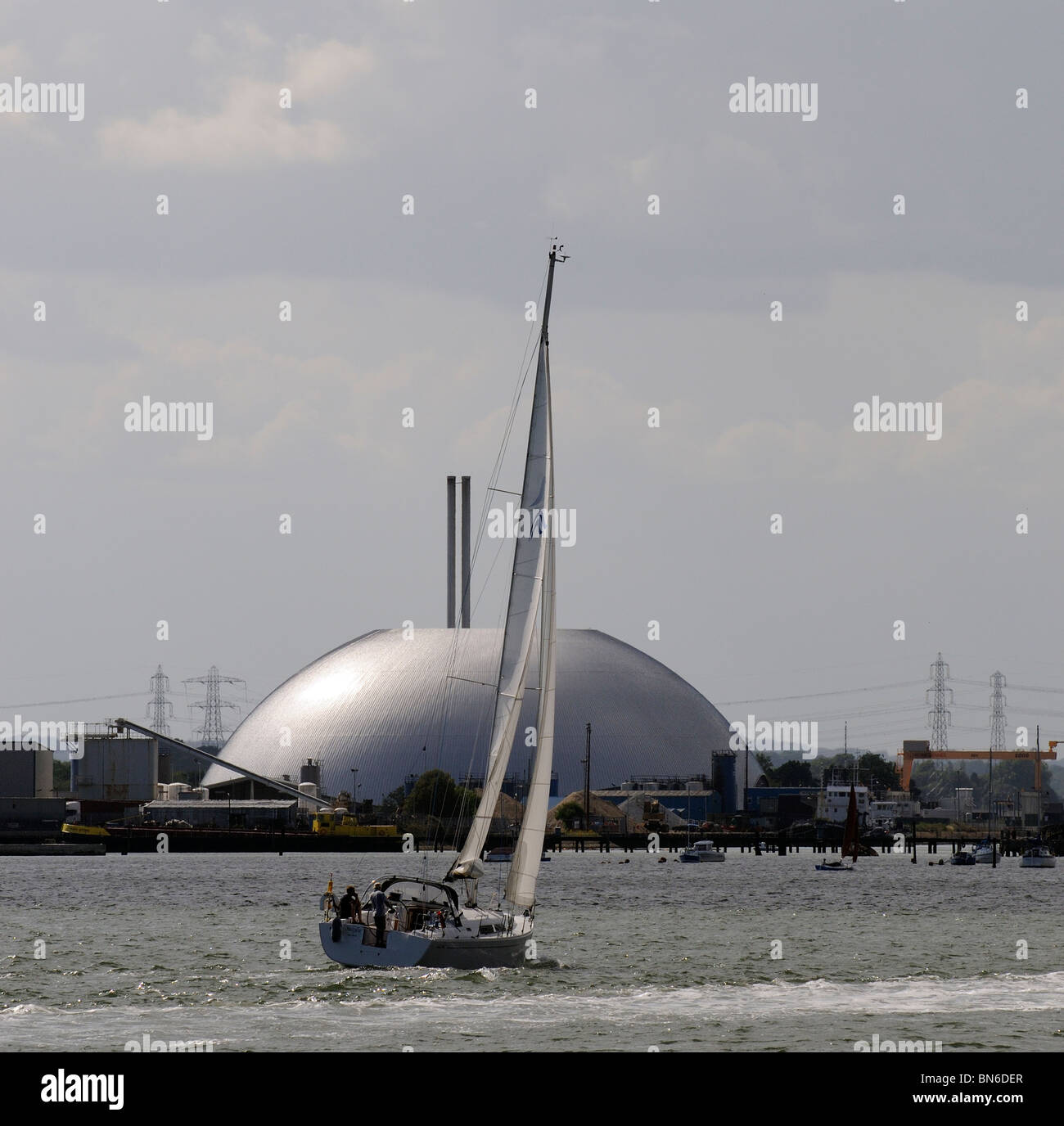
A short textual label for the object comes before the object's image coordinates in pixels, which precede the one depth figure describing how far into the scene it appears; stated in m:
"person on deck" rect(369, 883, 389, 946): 47.62
